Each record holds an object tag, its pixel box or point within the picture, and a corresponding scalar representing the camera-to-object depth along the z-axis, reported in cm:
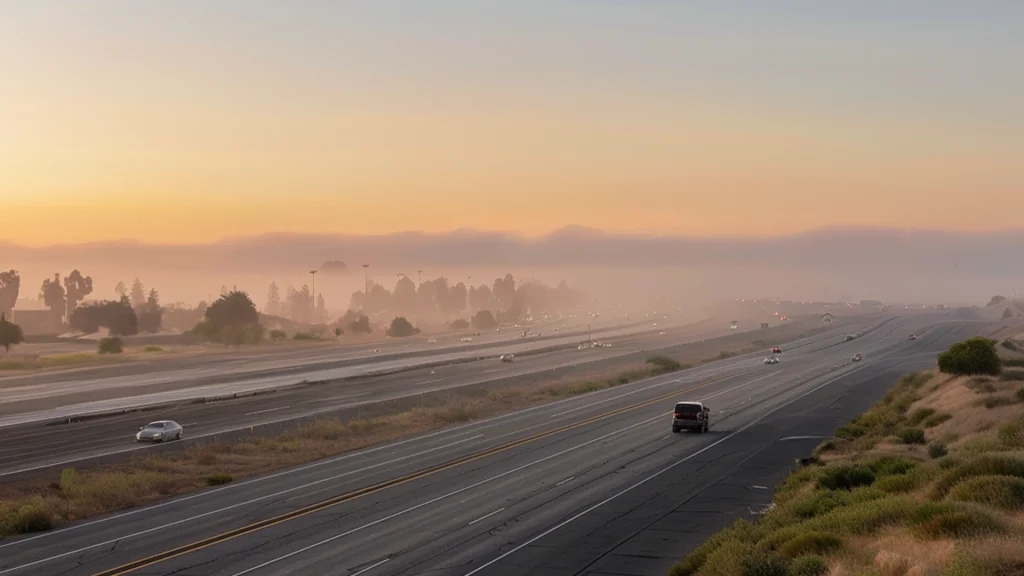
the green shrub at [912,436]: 4815
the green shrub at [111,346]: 15450
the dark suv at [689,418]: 5875
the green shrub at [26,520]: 3338
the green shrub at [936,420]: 5381
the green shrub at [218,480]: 4394
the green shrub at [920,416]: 5672
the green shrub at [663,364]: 11820
